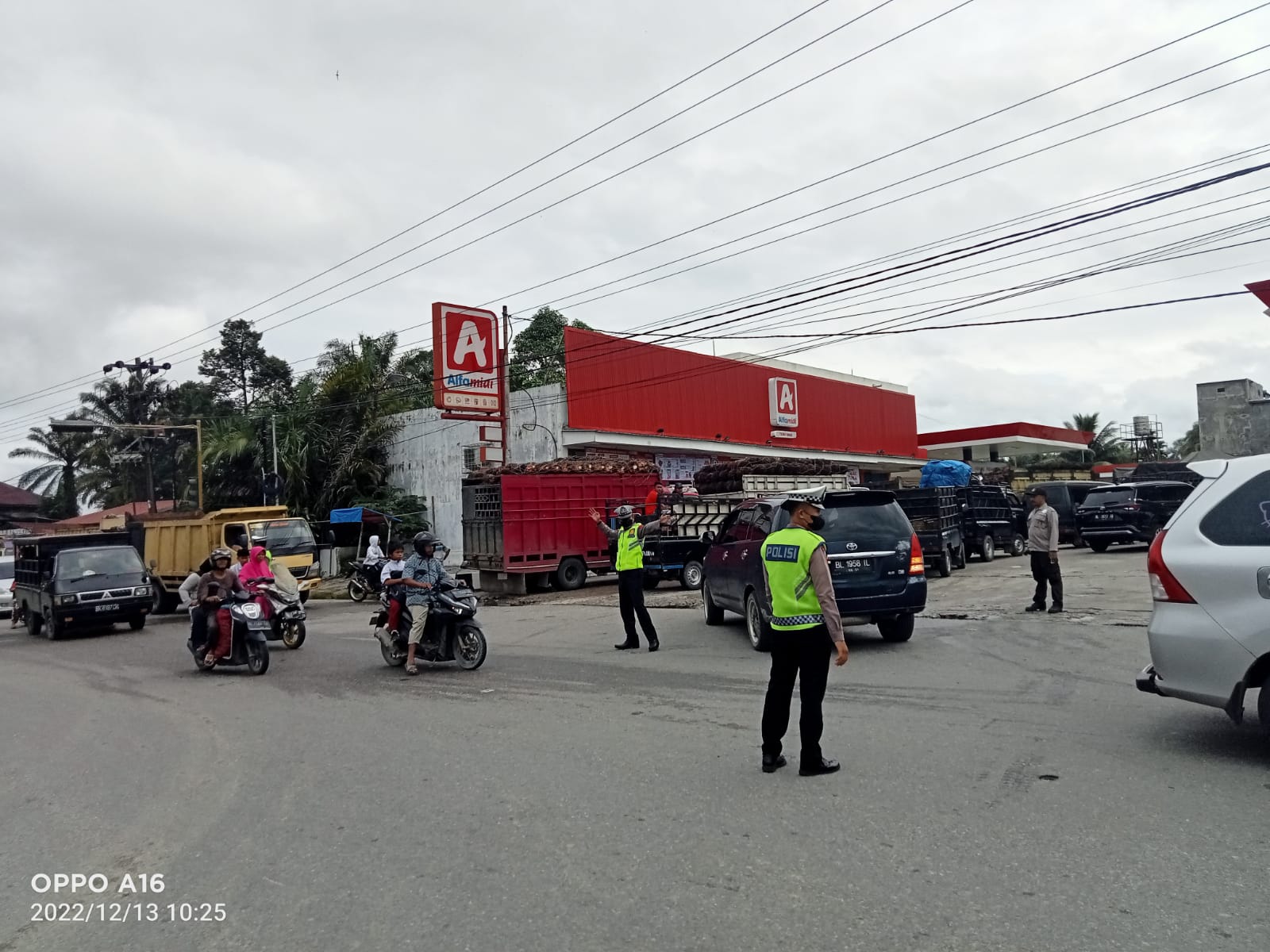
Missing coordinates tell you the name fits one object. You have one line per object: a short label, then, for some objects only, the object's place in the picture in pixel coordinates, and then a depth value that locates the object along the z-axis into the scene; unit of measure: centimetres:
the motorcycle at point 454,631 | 1108
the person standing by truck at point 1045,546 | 1277
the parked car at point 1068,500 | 2689
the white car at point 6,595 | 2556
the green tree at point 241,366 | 5597
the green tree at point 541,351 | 4216
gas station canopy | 5128
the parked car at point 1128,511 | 2311
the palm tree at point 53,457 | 5372
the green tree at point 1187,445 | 6009
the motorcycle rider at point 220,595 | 1216
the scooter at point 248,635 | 1196
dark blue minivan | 1081
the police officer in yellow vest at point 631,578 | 1197
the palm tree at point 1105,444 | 6231
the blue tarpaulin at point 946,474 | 2336
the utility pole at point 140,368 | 3894
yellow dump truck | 2214
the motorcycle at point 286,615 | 1348
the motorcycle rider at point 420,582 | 1101
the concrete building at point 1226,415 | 1831
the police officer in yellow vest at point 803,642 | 605
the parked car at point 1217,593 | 564
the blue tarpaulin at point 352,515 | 3120
